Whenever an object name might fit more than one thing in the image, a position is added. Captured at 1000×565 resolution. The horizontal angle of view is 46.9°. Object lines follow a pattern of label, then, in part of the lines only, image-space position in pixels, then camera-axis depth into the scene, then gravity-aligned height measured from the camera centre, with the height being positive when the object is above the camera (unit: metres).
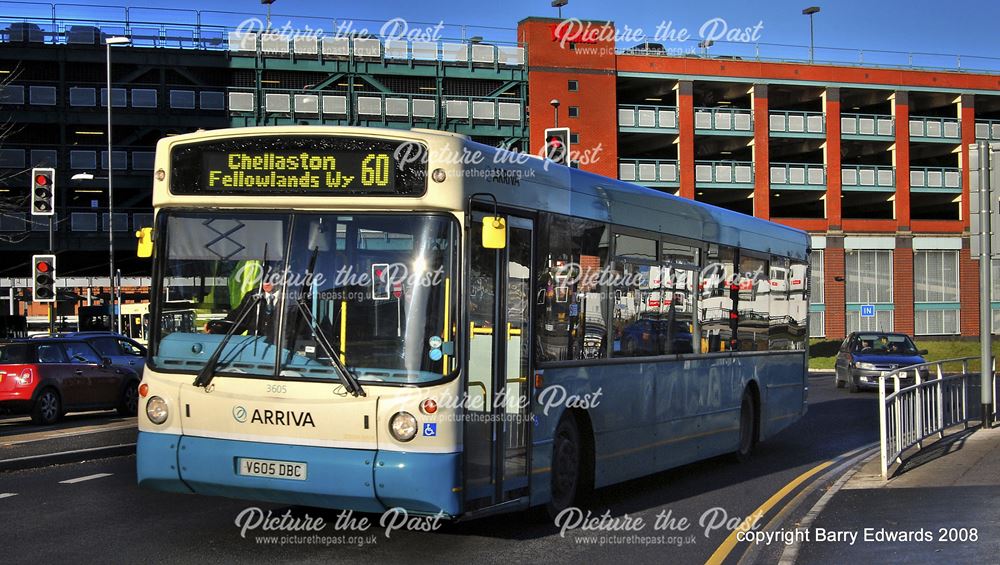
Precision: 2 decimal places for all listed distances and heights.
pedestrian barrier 12.67 -1.43
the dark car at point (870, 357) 29.94 -1.60
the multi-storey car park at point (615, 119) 56.88 +9.67
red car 21.33 -1.47
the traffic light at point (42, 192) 23.91 +2.32
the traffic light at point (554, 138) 20.20 +3.00
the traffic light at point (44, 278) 24.39 +0.54
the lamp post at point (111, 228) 38.04 +2.68
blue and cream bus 7.87 -0.17
